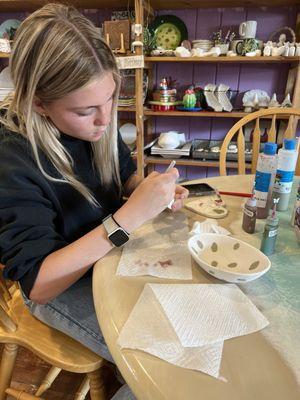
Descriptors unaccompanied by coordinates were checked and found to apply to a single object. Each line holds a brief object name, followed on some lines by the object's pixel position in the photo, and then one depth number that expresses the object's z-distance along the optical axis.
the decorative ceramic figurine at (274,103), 1.96
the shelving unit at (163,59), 1.85
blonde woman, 0.63
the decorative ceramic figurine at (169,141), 2.19
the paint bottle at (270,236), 0.67
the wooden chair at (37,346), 0.72
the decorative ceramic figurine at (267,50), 1.82
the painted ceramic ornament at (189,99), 2.06
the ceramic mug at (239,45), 1.88
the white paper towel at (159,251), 0.62
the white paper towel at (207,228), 0.77
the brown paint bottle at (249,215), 0.76
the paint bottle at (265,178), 0.80
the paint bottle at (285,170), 0.83
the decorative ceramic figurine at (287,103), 1.90
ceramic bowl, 0.58
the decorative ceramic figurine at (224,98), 2.05
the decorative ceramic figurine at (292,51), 1.77
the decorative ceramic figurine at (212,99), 2.05
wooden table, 0.40
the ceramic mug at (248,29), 1.83
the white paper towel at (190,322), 0.45
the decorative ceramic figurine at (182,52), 1.91
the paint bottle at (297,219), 0.74
